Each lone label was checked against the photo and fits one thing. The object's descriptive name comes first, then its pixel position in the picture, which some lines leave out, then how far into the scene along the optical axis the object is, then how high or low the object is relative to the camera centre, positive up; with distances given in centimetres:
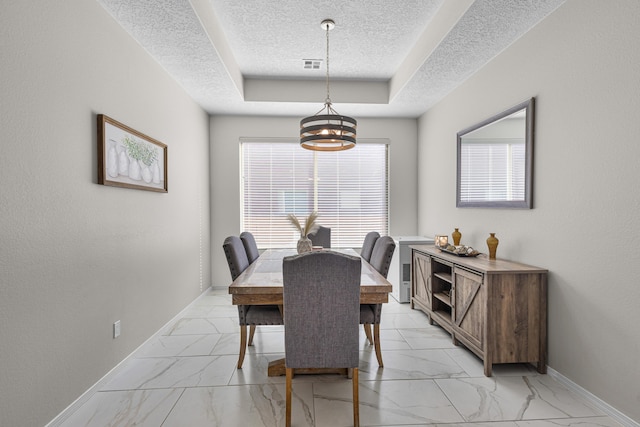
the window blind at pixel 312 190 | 490 +27
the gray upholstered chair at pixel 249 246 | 312 -41
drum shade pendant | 248 +63
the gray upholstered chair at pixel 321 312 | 170 -59
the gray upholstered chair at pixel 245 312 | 233 -80
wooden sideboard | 229 -78
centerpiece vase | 300 -37
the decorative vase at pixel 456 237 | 330 -31
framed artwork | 215 +39
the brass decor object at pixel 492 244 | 273 -32
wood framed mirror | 252 +44
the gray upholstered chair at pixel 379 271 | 238 -54
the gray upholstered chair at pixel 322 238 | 399 -40
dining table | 208 -55
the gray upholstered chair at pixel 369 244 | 318 -39
